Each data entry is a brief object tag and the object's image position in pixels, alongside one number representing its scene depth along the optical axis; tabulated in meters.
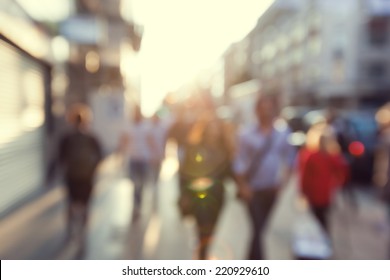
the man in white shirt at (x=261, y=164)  3.79
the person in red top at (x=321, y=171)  4.12
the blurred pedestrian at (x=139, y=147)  6.16
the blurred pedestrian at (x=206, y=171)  3.64
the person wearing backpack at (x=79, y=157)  4.70
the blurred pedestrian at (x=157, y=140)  6.18
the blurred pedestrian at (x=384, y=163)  3.67
